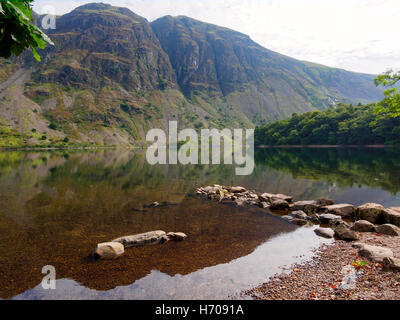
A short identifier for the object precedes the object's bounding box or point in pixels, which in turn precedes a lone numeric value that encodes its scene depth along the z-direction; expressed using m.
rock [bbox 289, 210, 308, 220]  22.98
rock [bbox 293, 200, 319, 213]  25.67
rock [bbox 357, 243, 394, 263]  12.89
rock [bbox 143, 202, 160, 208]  27.78
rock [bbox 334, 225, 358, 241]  17.38
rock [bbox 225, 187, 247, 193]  34.53
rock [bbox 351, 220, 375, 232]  18.97
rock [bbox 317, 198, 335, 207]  27.14
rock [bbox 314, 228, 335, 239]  18.44
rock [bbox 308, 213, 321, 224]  22.21
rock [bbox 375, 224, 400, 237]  17.68
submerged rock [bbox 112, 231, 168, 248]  16.52
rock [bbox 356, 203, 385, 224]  20.97
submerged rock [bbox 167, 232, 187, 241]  17.72
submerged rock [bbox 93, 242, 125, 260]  14.62
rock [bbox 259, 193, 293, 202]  29.41
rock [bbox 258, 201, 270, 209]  27.34
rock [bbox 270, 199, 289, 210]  26.97
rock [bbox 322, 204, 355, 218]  23.23
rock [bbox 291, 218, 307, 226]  21.67
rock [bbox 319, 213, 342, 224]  21.79
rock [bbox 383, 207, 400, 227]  19.90
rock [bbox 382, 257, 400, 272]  11.20
